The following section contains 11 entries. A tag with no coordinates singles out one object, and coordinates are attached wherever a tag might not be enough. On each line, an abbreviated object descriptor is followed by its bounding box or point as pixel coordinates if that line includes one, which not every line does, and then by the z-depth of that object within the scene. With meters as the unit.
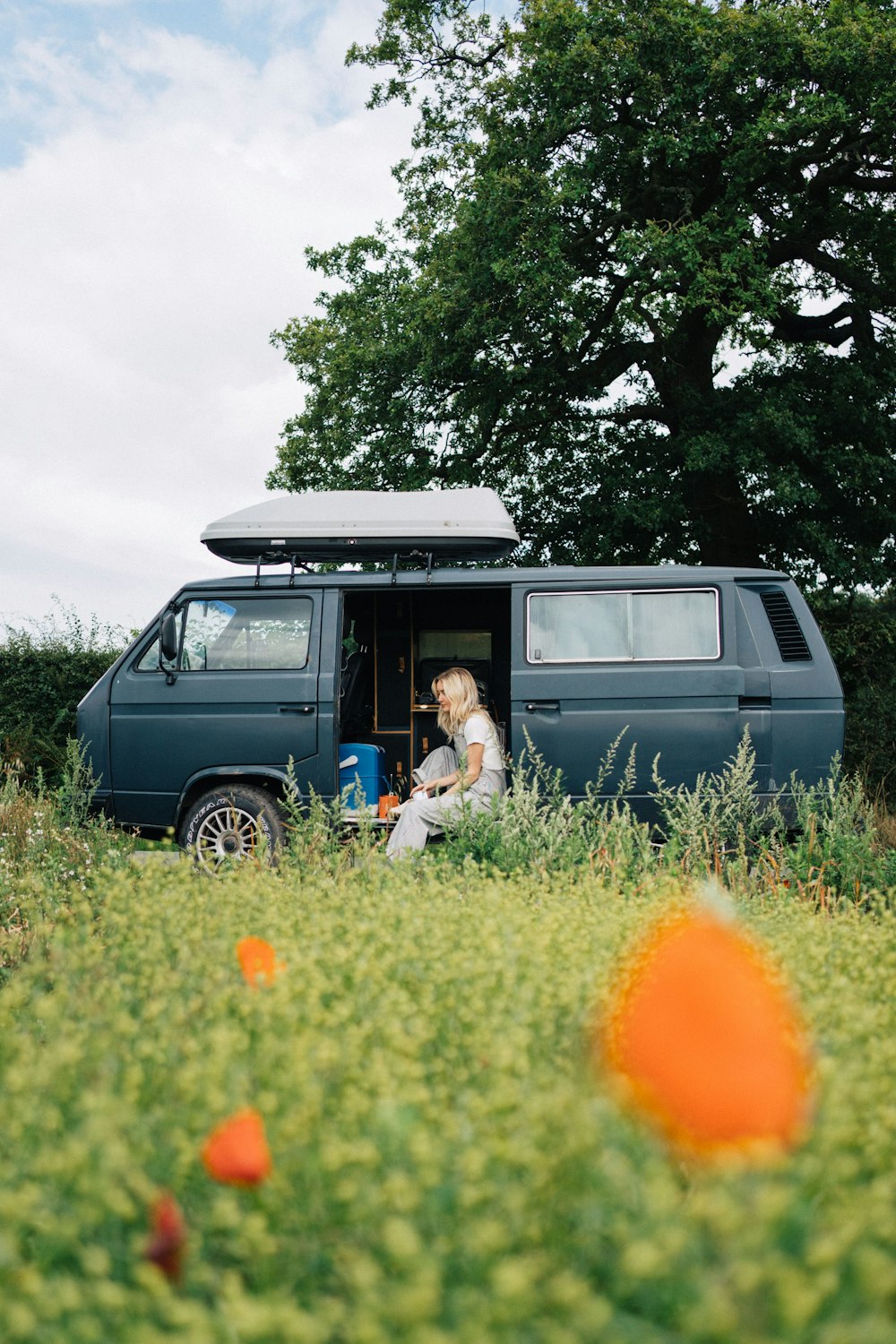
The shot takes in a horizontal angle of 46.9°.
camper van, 6.83
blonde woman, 6.29
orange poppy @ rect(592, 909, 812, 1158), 1.47
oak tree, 11.93
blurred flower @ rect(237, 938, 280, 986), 2.36
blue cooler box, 7.64
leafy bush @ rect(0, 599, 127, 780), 12.49
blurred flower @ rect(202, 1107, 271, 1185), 1.44
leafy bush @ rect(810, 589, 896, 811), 11.41
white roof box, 7.31
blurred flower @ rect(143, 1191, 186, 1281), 1.39
